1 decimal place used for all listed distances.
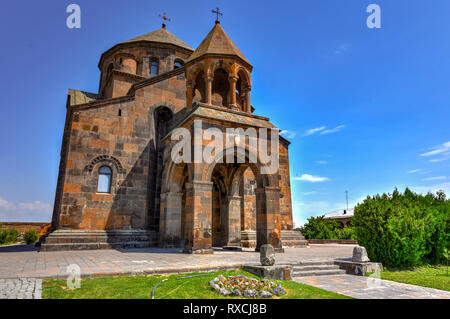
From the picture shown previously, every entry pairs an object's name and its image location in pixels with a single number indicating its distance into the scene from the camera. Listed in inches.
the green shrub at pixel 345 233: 863.7
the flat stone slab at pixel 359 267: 290.0
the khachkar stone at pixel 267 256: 260.7
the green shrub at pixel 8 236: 641.0
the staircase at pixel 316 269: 283.8
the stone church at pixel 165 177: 434.9
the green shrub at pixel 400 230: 338.0
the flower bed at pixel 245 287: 191.8
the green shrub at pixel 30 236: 677.9
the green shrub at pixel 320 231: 864.3
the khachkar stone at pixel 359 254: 302.4
